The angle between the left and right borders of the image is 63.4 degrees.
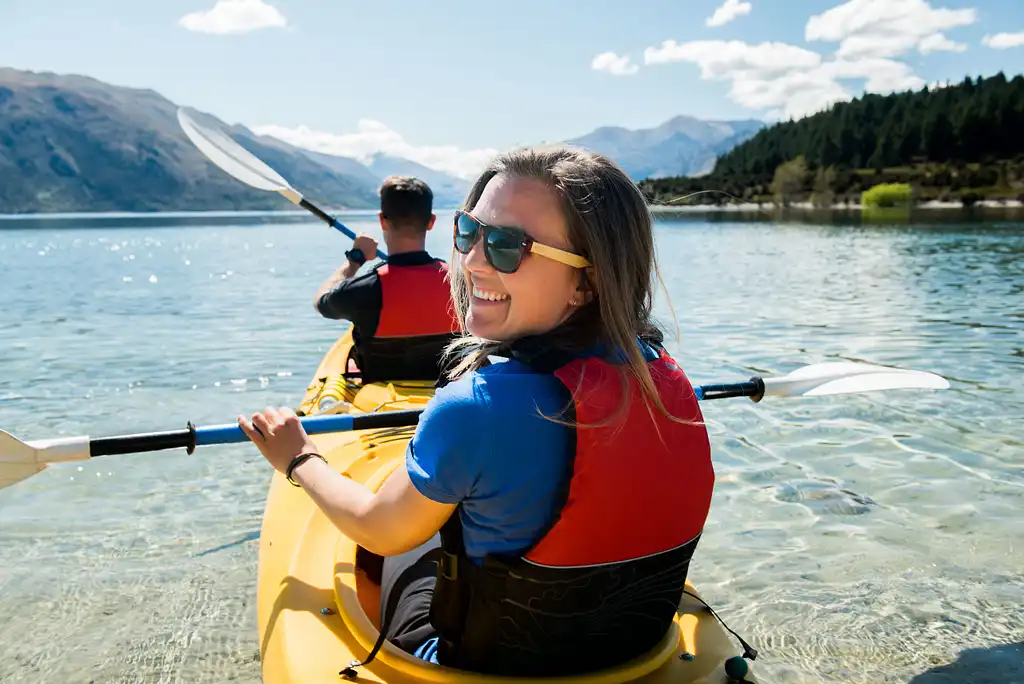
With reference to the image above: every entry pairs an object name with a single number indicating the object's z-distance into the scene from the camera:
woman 1.70
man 5.07
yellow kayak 2.19
